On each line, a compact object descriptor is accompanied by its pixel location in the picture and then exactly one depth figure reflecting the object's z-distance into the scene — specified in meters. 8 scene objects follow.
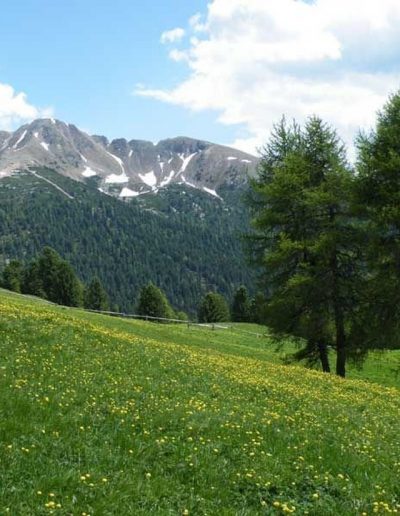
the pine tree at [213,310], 127.25
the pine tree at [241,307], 128.12
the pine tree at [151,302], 116.75
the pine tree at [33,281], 124.00
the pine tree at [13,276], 129.62
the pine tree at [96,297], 133.88
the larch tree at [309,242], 30.53
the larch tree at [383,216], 25.52
